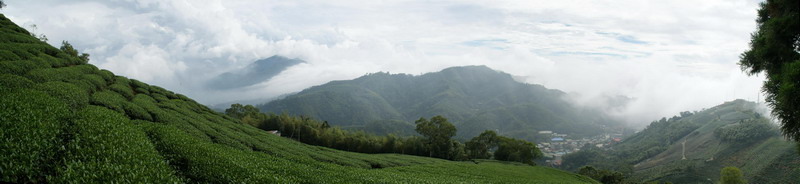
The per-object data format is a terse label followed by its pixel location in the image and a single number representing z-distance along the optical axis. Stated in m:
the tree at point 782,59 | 10.16
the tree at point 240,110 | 110.93
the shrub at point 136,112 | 28.14
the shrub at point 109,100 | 27.34
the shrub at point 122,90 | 37.84
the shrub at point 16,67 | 27.80
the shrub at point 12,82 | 22.49
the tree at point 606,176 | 87.31
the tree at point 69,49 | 69.14
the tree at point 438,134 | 90.34
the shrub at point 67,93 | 23.50
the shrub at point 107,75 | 42.62
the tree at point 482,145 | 97.00
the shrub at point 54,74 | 28.50
